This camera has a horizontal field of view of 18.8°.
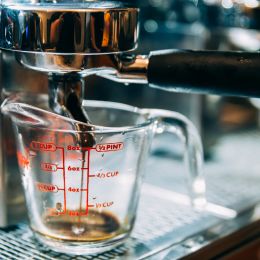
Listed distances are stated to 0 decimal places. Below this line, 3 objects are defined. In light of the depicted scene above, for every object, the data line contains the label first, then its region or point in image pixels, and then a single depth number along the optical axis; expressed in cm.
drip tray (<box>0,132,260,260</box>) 48
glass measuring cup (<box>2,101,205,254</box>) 46
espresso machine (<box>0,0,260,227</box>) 43
